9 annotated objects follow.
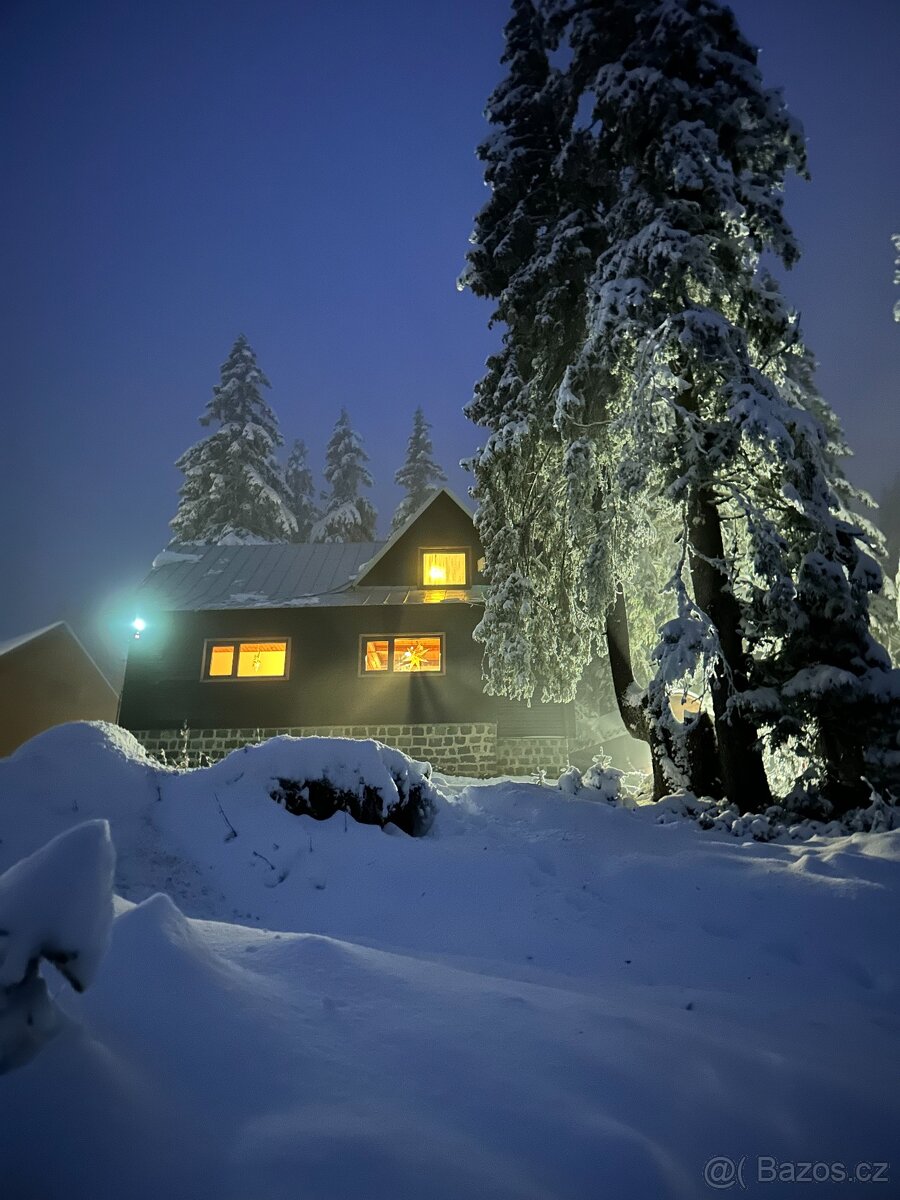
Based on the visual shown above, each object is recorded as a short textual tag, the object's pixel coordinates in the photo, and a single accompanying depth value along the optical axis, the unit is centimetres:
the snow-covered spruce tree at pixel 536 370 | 1096
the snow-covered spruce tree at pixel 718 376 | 805
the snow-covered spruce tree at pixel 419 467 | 3641
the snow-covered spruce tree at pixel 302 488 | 3900
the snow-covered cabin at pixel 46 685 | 2425
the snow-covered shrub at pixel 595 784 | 876
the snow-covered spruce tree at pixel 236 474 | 2817
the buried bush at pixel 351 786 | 671
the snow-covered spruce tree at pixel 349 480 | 3478
